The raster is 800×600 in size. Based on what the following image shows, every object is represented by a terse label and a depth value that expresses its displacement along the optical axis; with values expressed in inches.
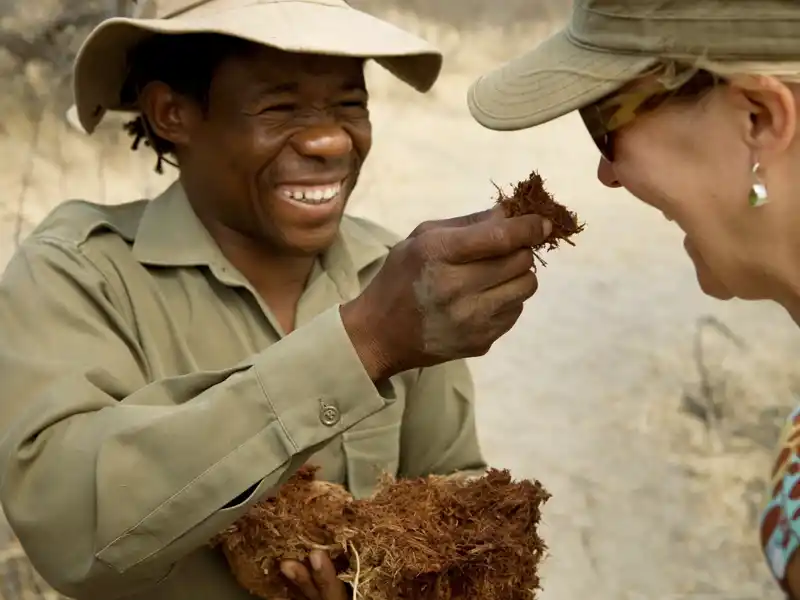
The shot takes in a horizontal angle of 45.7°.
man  40.4
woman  33.3
